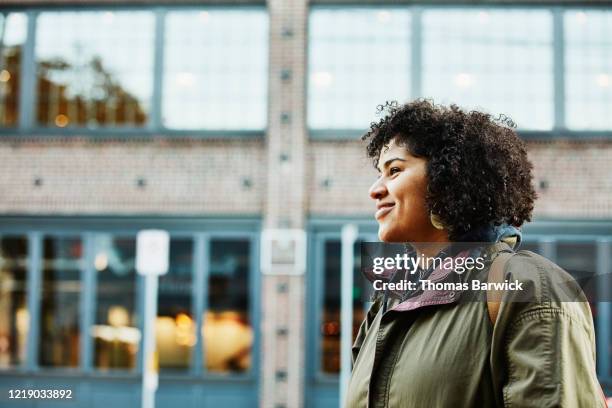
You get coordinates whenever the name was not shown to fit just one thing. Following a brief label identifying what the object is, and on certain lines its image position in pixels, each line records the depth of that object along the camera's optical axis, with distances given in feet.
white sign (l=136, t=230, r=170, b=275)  31.83
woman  5.43
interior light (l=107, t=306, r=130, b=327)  41.60
